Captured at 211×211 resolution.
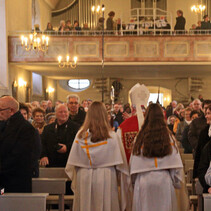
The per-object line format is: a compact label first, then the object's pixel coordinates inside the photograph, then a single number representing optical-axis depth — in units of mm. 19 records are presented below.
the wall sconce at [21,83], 18528
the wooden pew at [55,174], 5832
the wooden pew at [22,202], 4148
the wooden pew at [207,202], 3982
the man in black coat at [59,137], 6418
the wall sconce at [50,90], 23750
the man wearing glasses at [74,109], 7673
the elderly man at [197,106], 8820
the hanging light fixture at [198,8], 22297
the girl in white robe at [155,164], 4586
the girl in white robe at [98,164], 4930
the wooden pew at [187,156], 7276
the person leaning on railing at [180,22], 17953
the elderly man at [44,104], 12984
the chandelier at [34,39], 13584
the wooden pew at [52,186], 5242
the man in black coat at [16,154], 4520
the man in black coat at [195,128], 7135
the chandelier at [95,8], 22405
